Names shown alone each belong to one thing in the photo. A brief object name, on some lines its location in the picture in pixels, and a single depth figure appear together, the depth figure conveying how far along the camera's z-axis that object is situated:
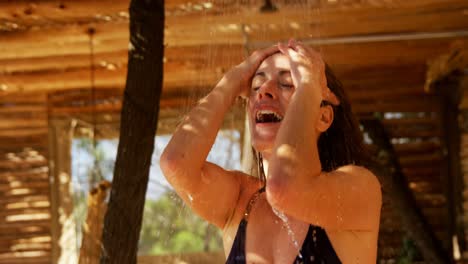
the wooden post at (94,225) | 5.46
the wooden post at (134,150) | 4.40
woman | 2.45
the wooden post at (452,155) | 8.27
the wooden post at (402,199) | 7.74
